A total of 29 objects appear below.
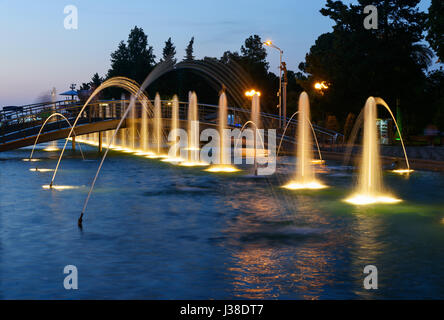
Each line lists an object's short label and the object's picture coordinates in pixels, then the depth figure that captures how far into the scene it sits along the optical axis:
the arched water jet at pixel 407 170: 27.45
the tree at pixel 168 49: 132.88
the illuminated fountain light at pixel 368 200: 17.05
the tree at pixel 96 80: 150.93
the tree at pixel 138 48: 139.01
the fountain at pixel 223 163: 28.88
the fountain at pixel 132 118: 46.26
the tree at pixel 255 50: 106.25
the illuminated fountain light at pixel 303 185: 21.12
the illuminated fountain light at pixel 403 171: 27.12
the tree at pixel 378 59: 52.91
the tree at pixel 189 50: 127.46
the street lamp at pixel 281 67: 47.38
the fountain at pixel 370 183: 17.56
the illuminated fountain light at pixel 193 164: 31.92
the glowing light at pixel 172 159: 36.59
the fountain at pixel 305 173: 21.50
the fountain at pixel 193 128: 41.66
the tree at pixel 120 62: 129.88
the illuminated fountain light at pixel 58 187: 20.58
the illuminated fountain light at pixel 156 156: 40.59
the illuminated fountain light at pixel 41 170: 28.26
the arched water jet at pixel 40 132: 38.42
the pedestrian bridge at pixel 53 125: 38.84
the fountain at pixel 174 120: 46.16
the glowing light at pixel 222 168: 28.39
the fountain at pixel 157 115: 47.92
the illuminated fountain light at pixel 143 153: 44.79
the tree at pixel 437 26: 42.19
